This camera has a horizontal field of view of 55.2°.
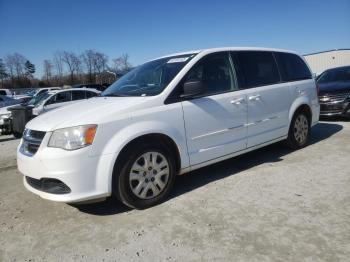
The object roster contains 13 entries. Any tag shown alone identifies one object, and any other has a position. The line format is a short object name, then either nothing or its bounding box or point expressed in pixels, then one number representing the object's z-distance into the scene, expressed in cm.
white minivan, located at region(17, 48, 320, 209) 346
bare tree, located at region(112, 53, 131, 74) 6793
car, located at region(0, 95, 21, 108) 1436
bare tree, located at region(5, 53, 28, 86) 8194
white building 3894
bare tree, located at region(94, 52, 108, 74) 7706
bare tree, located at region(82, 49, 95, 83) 7669
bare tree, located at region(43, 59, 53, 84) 8391
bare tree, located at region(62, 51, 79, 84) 7880
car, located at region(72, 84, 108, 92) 2620
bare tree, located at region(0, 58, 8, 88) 7819
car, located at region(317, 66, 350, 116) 888
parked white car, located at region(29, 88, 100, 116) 1167
